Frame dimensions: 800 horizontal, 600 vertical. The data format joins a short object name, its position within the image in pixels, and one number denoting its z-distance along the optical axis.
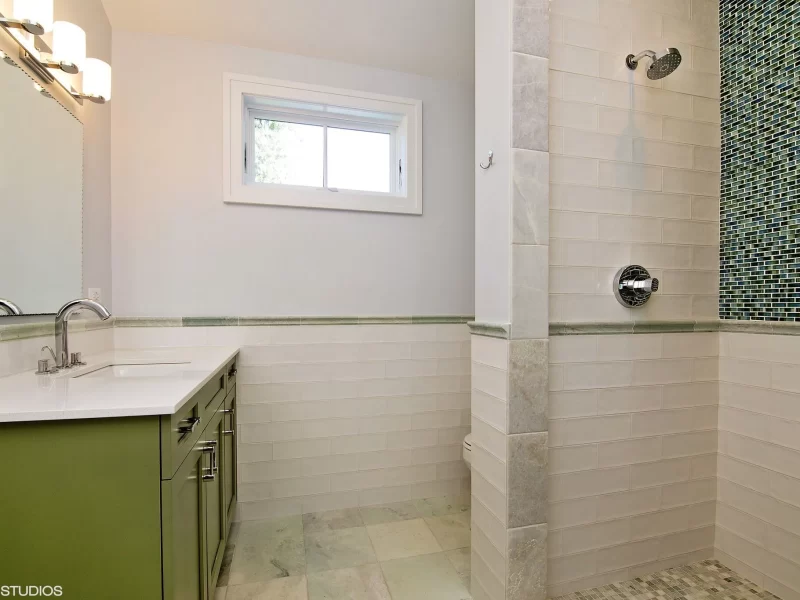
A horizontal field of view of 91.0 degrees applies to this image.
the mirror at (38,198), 1.24
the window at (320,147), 2.08
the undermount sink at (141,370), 1.42
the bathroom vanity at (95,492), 0.83
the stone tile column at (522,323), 1.33
